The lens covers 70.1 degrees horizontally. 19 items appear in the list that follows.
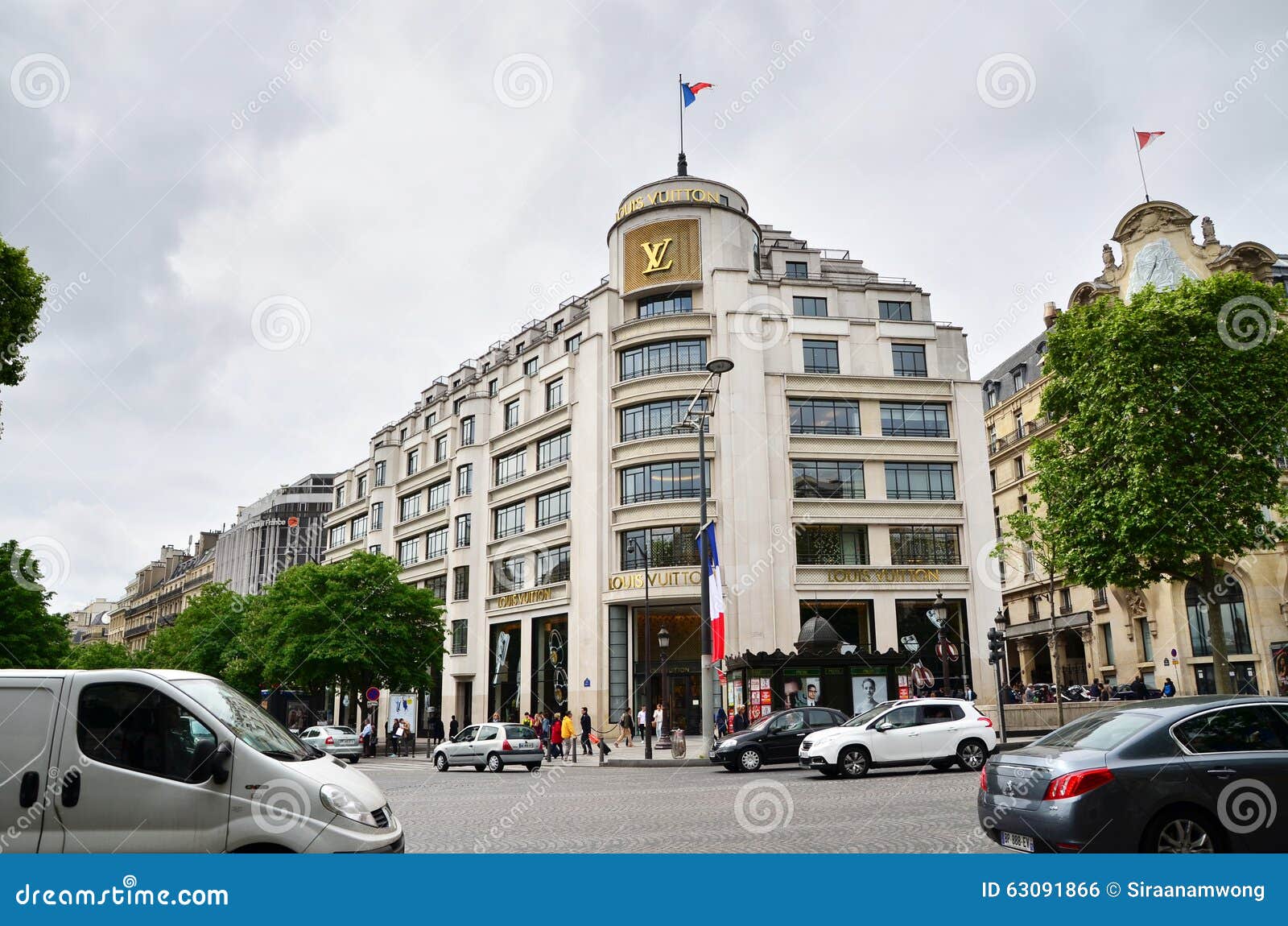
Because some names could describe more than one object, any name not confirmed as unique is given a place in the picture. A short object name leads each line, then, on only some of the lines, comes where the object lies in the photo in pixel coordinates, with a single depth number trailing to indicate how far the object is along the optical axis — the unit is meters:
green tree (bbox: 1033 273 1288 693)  26.02
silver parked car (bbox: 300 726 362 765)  32.78
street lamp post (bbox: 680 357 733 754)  26.83
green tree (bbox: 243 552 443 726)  41.59
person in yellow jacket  31.83
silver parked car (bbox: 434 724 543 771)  28.20
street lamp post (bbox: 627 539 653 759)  29.41
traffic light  26.42
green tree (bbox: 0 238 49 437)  17.45
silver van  5.93
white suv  18.88
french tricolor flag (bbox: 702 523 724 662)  25.05
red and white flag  40.78
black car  22.50
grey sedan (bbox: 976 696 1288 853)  6.98
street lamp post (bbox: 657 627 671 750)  32.97
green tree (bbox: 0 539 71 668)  45.06
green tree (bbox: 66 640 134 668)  80.81
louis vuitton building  42.66
